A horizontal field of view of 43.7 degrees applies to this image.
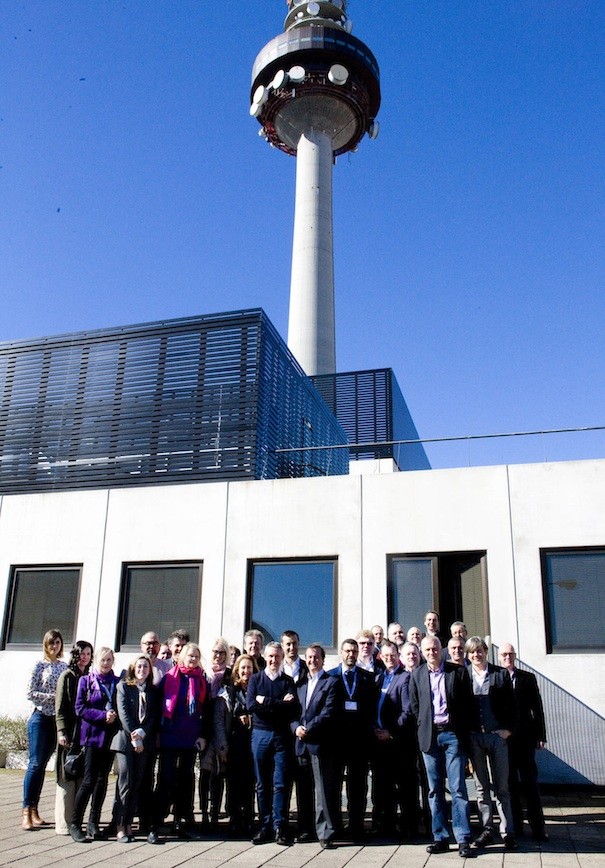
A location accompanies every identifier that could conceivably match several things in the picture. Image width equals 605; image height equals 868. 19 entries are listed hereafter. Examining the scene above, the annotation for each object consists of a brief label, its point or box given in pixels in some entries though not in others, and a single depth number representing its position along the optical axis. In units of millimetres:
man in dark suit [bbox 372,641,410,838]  7043
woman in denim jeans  7191
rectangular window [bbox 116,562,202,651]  11633
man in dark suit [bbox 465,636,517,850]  6652
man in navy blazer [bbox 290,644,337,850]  6797
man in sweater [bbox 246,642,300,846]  6918
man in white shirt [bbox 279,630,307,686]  7613
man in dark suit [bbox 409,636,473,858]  6473
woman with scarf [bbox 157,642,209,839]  7176
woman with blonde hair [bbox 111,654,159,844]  6934
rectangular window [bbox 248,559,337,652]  10961
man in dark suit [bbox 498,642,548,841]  6812
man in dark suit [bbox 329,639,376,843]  6852
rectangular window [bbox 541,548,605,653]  9805
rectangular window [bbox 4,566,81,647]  12281
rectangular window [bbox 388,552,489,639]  10406
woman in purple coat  6984
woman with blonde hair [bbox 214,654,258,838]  7160
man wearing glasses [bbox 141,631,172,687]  7887
